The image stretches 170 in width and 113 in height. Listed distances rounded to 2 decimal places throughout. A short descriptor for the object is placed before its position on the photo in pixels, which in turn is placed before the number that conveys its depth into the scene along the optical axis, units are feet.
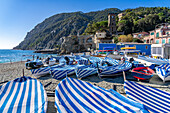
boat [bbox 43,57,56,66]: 58.23
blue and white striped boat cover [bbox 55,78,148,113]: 11.18
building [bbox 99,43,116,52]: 115.47
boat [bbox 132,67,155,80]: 29.19
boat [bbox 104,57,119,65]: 47.34
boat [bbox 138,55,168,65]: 45.72
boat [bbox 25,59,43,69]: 50.83
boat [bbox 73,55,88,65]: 52.82
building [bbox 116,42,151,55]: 100.15
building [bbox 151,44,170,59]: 64.49
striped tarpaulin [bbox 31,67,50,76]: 34.56
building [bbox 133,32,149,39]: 150.10
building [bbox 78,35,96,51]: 186.88
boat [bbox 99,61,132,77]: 32.40
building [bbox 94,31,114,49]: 163.62
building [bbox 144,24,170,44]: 93.69
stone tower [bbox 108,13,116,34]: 209.67
